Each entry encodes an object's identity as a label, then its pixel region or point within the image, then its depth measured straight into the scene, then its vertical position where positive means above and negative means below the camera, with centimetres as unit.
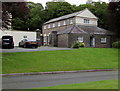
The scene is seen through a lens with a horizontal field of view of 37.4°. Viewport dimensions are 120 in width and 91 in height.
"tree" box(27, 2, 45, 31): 5891 +776
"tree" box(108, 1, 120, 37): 2003 +302
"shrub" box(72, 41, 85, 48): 2543 -48
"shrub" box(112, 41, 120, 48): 2975 -60
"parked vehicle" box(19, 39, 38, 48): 2633 -31
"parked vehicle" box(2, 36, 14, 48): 2505 +15
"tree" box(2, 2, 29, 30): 1597 +314
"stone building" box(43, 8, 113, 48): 3381 +175
